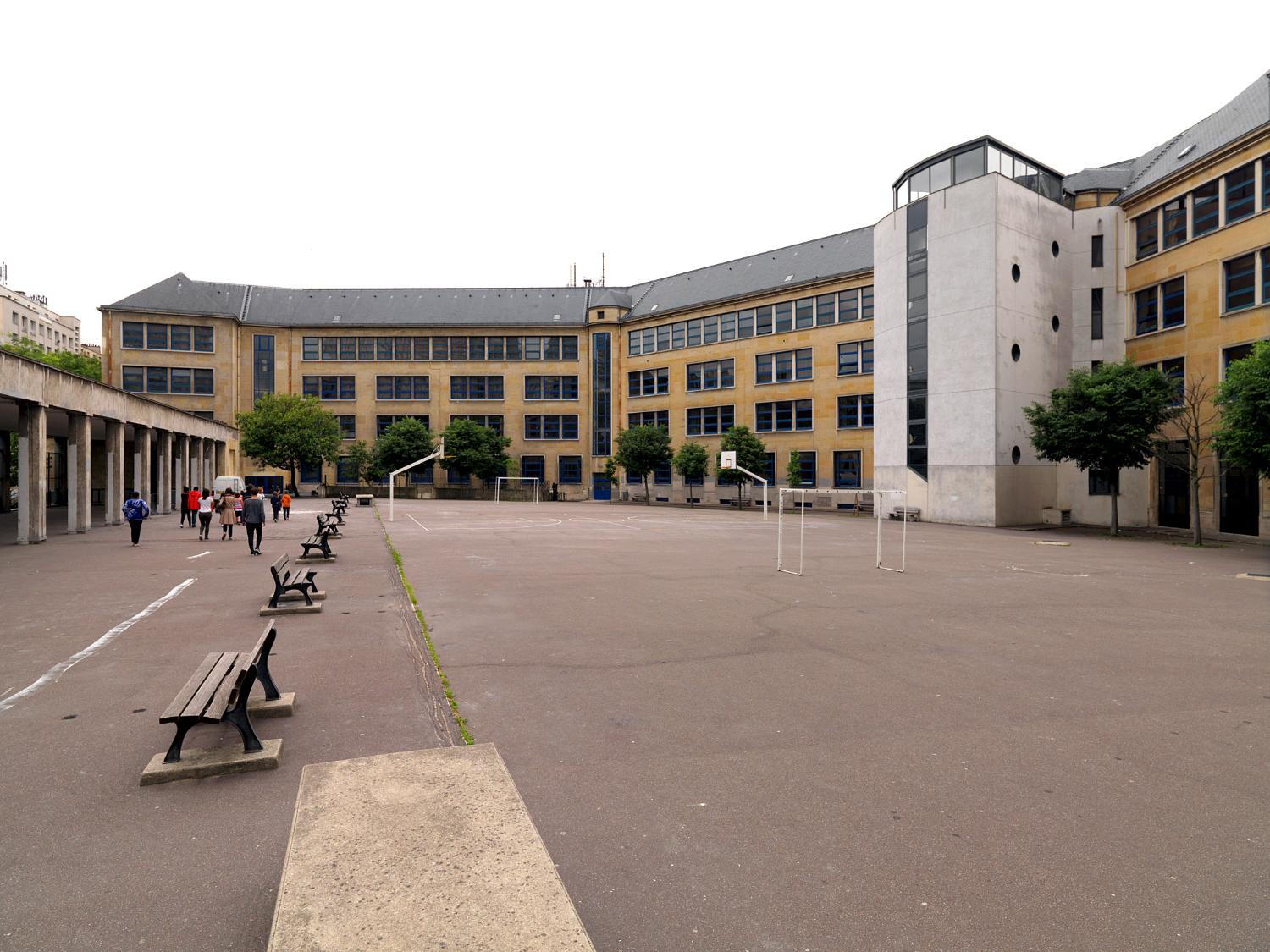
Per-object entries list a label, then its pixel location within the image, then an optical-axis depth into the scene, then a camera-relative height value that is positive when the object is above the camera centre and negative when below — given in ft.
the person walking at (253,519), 61.67 -3.62
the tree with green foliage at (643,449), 194.49 +7.44
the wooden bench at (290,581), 35.23 -5.51
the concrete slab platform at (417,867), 9.55 -6.26
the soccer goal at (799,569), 53.27 -7.14
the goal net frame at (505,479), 204.21 -2.19
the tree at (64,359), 206.93 +38.00
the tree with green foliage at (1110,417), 92.02 +7.68
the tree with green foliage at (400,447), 207.62 +9.14
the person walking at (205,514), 72.64 -3.75
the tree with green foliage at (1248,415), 66.74 +5.71
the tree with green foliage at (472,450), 211.82 +8.29
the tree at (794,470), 165.48 +1.31
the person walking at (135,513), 68.90 -3.46
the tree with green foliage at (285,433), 194.59 +12.52
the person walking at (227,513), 75.77 -3.86
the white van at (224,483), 144.66 -1.09
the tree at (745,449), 175.01 +6.58
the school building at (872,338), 101.40 +32.43
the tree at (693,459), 184.85 +4.29
